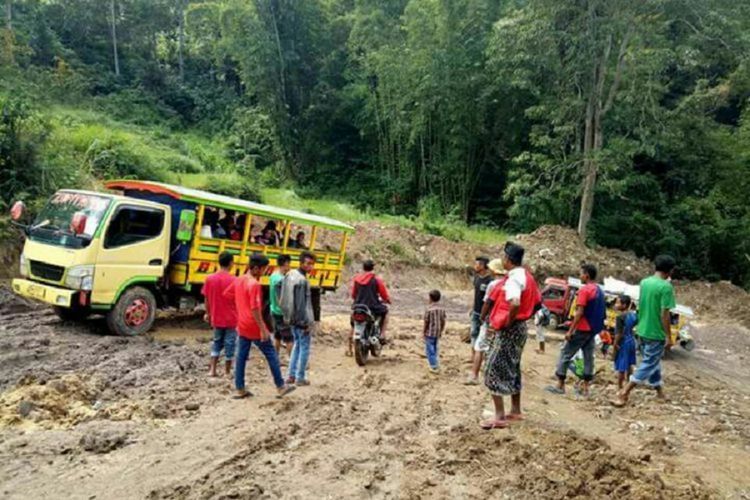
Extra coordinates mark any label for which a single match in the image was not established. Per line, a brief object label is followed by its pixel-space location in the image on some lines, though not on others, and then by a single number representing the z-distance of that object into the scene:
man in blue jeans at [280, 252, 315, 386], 6.96
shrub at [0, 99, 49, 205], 12.15
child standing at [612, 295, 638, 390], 8.04
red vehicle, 13.70
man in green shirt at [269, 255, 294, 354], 7.26
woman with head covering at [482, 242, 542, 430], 5.46
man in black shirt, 8.12
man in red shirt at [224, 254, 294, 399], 6.18
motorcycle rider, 8.40
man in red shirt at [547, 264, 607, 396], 7.18
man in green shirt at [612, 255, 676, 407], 6.80
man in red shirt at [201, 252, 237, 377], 7.00
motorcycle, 8.35
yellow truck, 8.27
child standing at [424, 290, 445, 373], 8.16
